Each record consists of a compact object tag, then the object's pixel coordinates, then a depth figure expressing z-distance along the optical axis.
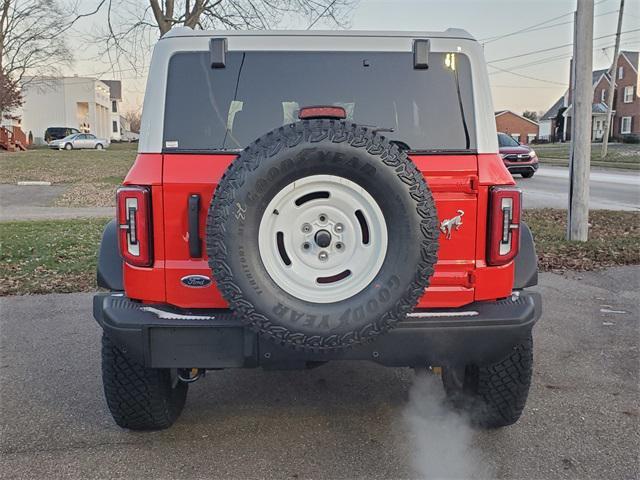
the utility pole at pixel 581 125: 8.38
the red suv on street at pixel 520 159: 20.16
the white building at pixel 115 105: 86.75
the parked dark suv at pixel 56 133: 53.34
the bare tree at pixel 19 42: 41.81
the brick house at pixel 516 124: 85.56
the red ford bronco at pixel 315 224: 2.61
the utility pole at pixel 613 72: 31.60
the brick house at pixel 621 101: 55.12
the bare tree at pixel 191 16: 19.47
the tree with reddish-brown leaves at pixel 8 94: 40.28
